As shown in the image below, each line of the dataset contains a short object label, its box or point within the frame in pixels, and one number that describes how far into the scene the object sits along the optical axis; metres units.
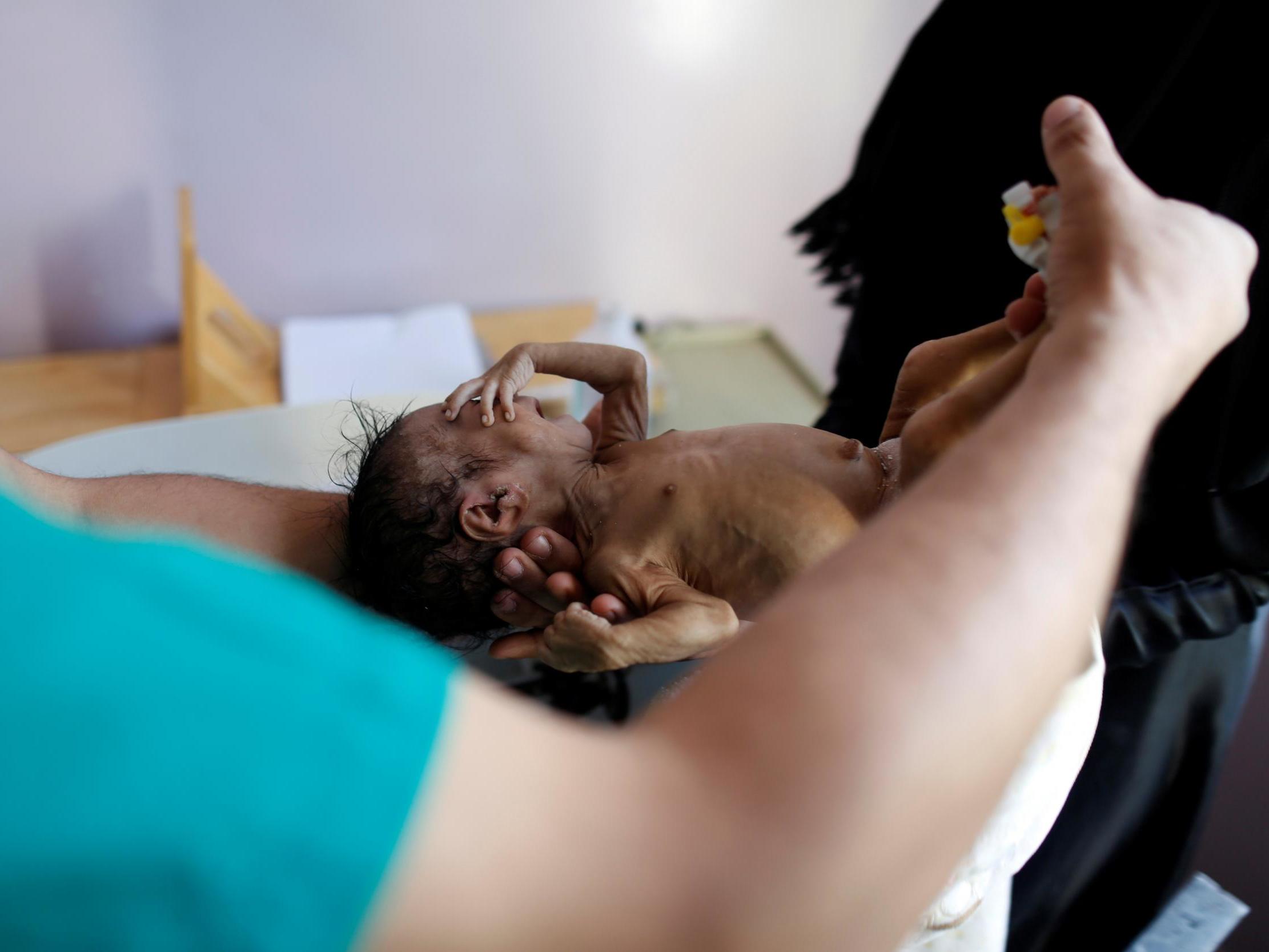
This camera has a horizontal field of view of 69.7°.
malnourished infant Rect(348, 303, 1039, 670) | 0.69
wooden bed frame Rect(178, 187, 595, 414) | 1.61
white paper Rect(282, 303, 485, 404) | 1.72
